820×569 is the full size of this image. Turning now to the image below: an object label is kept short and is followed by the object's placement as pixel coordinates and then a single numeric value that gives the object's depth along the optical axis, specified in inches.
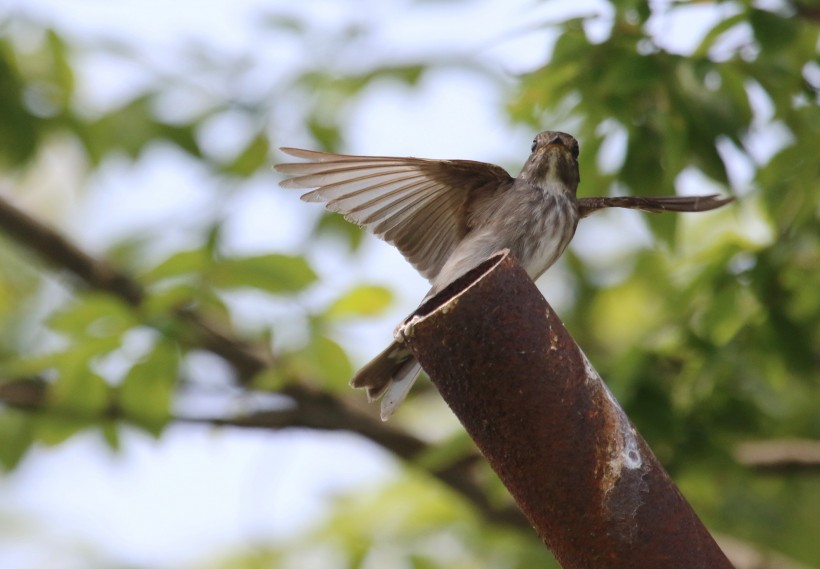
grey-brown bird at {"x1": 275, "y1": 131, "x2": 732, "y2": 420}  274.5
